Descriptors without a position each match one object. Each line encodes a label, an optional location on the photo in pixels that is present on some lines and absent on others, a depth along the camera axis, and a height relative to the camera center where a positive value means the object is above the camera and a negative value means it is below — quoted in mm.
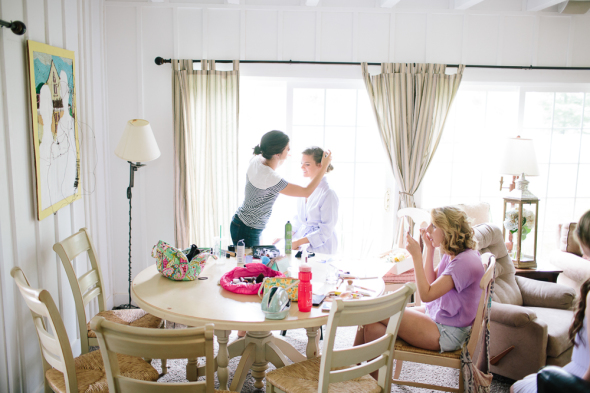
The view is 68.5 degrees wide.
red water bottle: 2031 -726
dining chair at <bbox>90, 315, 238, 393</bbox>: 1440 -721
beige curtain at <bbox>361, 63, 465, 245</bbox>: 3863 +220
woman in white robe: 3223 -606
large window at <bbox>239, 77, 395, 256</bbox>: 4012 -73
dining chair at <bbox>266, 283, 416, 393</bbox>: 1708 -942
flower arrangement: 3574 -690
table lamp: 3596 -207
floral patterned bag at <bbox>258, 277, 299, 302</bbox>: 2162 -756
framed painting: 2357 +11
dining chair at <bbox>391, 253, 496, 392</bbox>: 2213 -1145
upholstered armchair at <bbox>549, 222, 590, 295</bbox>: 3363 -961
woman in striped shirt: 3008 -380
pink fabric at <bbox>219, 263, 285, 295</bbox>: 2256 -796
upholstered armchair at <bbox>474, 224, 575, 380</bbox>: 2631 -1170
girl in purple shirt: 2322 -823
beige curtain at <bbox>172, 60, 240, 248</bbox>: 3705 -158
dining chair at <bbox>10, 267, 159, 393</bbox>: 1734 -1033
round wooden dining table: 1967 -839
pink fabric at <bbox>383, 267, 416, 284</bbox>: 3467 -1144
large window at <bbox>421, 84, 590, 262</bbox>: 4199 -57
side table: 3383 -1057
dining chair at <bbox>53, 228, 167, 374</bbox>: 2328 -938
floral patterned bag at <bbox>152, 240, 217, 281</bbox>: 2426 -743
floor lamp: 3213 -97
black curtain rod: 3703 +622
